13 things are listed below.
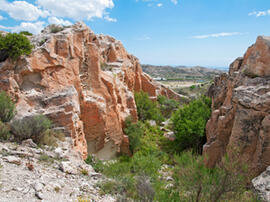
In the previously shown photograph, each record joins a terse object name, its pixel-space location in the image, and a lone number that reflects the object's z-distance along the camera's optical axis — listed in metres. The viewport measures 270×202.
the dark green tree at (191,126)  17.23
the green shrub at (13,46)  10.04
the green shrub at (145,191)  5.04
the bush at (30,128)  8.14
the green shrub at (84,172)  7.02
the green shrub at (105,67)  18.70
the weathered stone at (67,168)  6.72
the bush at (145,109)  24.73
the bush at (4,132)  7.82
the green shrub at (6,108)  8.61
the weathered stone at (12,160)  6.23
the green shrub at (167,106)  31.78
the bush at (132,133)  17.36
